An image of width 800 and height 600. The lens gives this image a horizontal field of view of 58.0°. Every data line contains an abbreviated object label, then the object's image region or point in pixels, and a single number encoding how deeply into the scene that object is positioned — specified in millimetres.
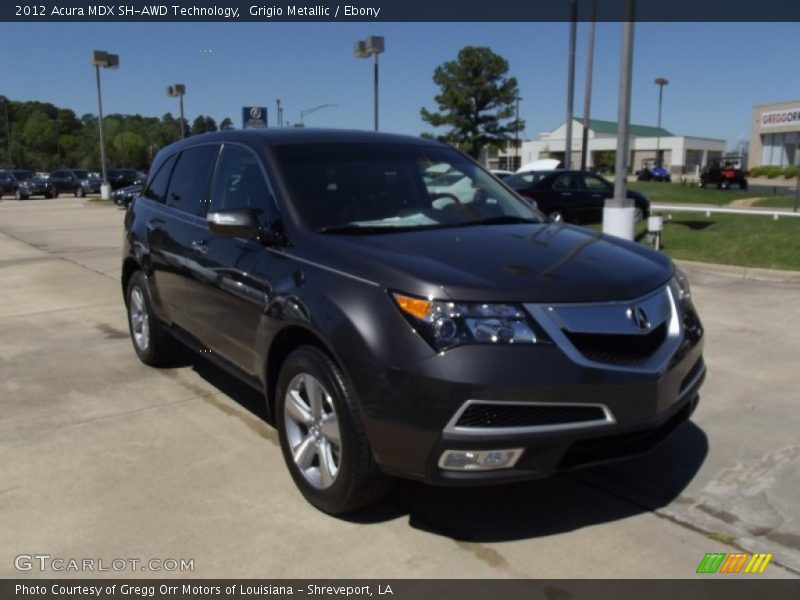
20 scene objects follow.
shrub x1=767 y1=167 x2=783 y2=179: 54303
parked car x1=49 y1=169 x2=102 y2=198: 38969
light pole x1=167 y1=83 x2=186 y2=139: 33906
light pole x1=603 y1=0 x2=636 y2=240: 10342
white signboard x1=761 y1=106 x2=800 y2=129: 56156
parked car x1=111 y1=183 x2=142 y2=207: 25319
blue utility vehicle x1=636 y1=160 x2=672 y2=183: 53250
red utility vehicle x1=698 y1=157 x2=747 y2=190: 42219
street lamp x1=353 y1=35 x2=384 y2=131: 23609
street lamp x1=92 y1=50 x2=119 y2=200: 33906
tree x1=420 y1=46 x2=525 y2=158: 46938
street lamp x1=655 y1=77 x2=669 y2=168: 55447
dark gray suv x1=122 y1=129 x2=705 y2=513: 2727
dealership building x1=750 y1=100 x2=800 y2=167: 56875
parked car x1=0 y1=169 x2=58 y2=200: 37625
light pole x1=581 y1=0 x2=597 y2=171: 24391
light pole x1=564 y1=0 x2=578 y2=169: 23781
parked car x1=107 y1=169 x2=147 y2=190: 37216
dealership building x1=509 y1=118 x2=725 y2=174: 84375
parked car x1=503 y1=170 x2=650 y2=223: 15727
